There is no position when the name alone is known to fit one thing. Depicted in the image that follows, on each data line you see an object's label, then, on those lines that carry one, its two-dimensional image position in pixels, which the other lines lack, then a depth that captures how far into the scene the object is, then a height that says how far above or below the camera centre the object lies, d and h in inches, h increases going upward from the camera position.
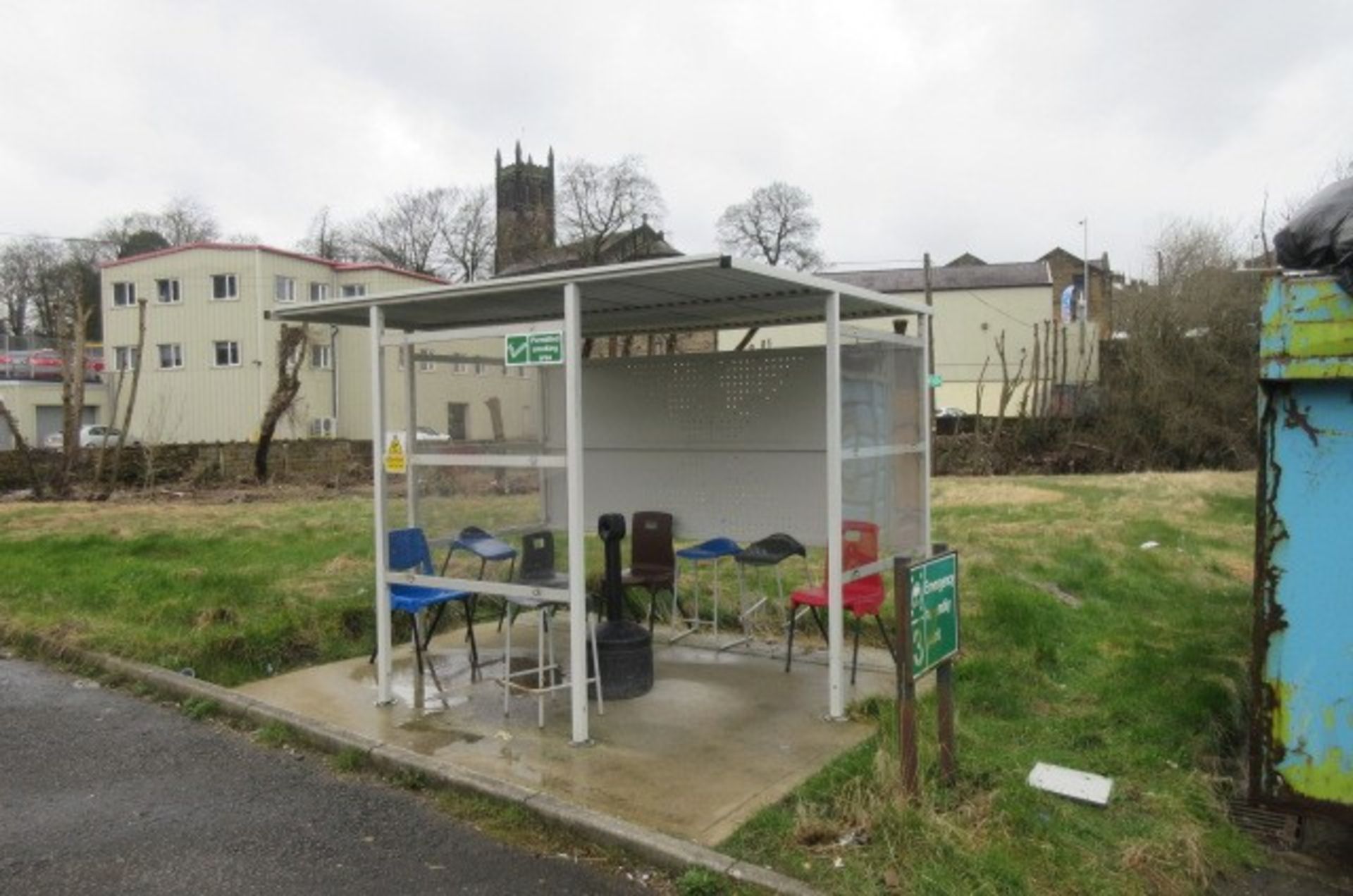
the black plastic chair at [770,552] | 249.8 -32.6
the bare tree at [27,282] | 2198.6 +358.5
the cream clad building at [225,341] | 1407.5 +142.2
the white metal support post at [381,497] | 219.5 -14.6
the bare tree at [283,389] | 739.4 +37.2
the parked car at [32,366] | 1668.3 +126.3
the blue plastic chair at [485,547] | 219.6 -27.0
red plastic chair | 225.0 -38.6
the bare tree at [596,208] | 1875.0 +439.0
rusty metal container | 135.7 -19.6
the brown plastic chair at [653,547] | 271.9 -33.6
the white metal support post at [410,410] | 225.8 +5.6
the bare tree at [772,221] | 2155.5 +461.9
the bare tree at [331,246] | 2178.9 +431.5
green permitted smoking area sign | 189.6 +16.6
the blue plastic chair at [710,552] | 267.4 -34.4
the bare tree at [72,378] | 661.9 +42.1
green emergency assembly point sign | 151.3 -30.4
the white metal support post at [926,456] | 249.1 -7.8
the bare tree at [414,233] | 2252.7 +470.6
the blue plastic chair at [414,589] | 221.6 -37.1
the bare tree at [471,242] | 2204.7 +440.4
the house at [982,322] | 1772.9 +193.5
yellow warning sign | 222.5 -5.7
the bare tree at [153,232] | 2092.8 +459.6
